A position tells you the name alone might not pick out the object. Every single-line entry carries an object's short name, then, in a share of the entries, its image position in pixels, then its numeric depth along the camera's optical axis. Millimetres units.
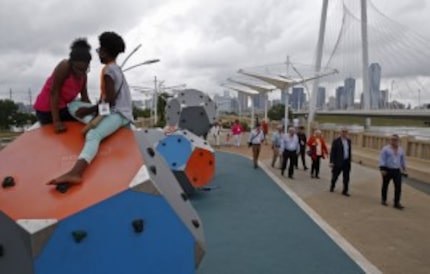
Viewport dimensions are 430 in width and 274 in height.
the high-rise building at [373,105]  37069
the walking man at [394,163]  9250
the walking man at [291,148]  13234
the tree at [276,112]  77438
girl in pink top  3383
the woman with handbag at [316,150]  13250
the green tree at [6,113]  55312
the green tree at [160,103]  50569
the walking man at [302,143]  15321
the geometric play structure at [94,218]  2824
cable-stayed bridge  26391
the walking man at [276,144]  15766
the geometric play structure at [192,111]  15008
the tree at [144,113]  71538
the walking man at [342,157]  10781
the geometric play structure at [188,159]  9266
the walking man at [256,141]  15492
